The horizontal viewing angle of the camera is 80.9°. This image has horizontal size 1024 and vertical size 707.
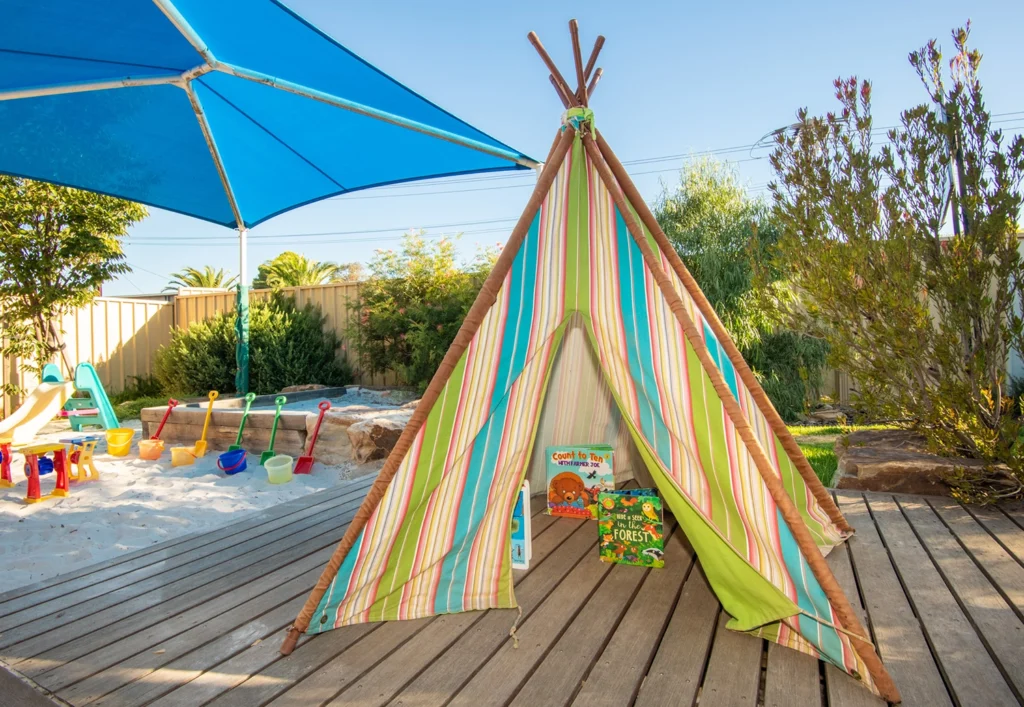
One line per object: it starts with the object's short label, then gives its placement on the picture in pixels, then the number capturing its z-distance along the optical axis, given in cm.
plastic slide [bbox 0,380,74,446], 467
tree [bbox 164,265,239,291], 1991
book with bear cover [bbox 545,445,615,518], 286
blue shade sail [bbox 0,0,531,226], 229
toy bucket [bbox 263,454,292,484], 404
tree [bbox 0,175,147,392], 673
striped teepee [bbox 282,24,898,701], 175
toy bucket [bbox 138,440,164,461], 468
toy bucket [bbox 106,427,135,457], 477
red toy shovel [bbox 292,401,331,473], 437
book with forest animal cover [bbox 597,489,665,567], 233
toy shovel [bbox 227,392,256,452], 466
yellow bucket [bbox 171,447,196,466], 450
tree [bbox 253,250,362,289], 1777
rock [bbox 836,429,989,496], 331
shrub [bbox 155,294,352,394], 788
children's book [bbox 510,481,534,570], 236
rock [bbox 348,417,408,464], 439
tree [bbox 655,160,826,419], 735
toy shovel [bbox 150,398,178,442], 510
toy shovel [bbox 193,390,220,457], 472
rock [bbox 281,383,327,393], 726
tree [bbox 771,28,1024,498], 296
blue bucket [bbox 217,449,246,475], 422
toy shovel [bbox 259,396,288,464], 444
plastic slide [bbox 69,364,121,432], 568
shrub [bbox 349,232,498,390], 708
